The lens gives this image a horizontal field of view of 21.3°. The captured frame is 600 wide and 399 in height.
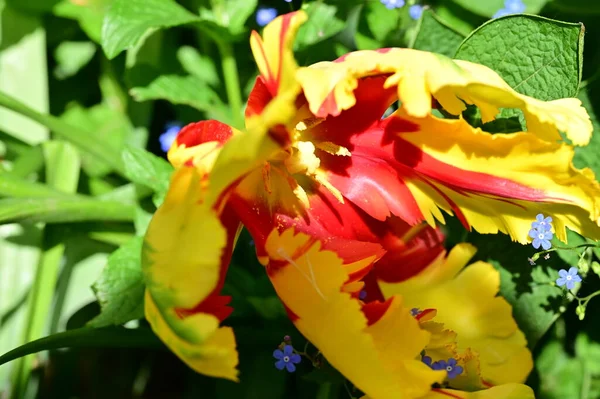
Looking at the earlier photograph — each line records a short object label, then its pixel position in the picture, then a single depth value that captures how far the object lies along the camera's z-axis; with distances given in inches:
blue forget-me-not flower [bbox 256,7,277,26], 17.1
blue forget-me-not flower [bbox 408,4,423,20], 16.3
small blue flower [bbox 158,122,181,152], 17.3
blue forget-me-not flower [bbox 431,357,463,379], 14.6
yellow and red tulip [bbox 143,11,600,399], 12.8
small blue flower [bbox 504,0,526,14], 16.1
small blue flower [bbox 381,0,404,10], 16.0
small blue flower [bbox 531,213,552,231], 14.4
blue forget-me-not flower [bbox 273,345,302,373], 15.0
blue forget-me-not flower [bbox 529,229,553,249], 14.4
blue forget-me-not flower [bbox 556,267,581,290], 15.0
